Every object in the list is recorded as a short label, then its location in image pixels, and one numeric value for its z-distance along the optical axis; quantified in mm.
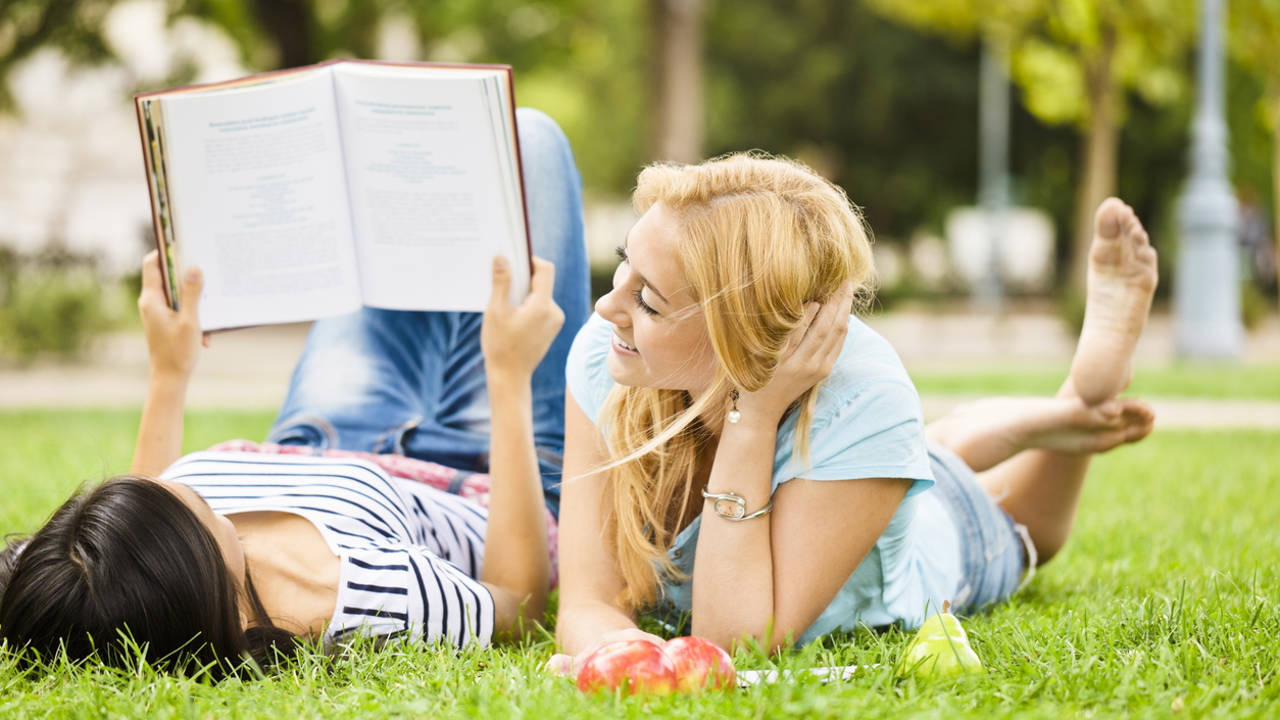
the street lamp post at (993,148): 24000
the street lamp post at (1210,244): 11609
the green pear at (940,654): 2227
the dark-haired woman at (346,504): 2145
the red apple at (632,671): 2064
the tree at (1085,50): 15922
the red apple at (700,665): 2074
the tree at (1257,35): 15562
